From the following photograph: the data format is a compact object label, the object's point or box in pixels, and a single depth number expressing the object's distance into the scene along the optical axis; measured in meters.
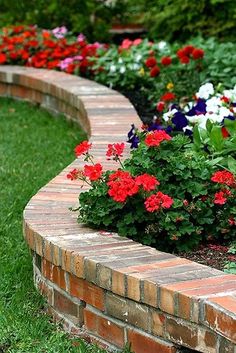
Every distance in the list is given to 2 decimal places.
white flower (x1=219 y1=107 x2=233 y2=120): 6.64
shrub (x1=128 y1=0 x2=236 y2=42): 11.84
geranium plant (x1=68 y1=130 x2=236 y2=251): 4.83
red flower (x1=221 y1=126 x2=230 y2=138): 6.16
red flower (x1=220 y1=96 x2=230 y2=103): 7.09
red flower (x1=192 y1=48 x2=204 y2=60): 9.08
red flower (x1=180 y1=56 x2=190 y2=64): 9.08
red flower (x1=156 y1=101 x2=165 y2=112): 8.35
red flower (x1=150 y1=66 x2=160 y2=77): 9.38
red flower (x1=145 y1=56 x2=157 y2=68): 9.47
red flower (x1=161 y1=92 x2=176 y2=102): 8.34
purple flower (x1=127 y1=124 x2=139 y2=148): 6.32
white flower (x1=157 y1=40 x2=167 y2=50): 10.35
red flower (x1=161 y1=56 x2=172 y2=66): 9.33
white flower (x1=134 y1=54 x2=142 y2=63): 10.14
